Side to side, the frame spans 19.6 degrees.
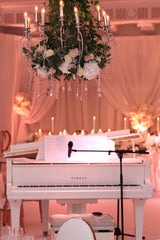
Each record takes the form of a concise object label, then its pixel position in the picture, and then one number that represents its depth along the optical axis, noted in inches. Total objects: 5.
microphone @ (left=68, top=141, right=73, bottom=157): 183.8
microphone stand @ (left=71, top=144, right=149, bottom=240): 172.8
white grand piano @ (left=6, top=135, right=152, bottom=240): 183.9
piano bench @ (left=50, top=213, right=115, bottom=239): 172.6
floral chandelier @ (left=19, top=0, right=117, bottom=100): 172.2
